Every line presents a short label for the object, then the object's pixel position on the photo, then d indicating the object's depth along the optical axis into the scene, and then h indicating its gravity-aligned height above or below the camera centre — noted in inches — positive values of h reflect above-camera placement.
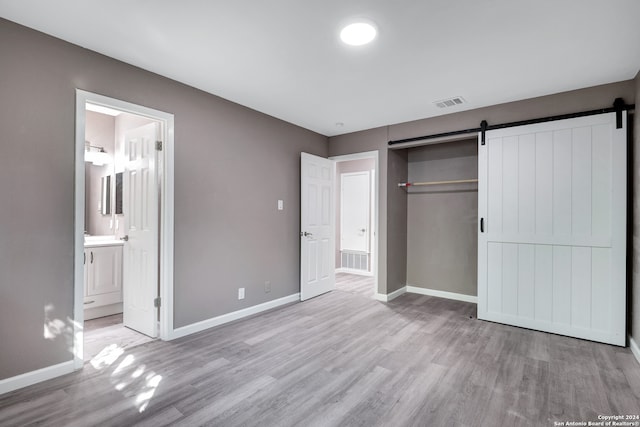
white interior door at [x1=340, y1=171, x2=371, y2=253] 251.8 +2.4
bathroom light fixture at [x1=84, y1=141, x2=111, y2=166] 162.8 +30.0
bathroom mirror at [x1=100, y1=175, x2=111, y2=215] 170.6 +9.9
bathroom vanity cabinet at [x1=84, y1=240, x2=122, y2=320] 146.8 -32.0
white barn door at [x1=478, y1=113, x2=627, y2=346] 118.2 -5.0
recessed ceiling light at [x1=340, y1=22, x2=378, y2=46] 85.9 +51.2
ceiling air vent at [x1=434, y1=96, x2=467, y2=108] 138.7 +51.1
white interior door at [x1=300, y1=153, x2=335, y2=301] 180.4 -7.7
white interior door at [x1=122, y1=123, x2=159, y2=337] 122.6 -6.7
